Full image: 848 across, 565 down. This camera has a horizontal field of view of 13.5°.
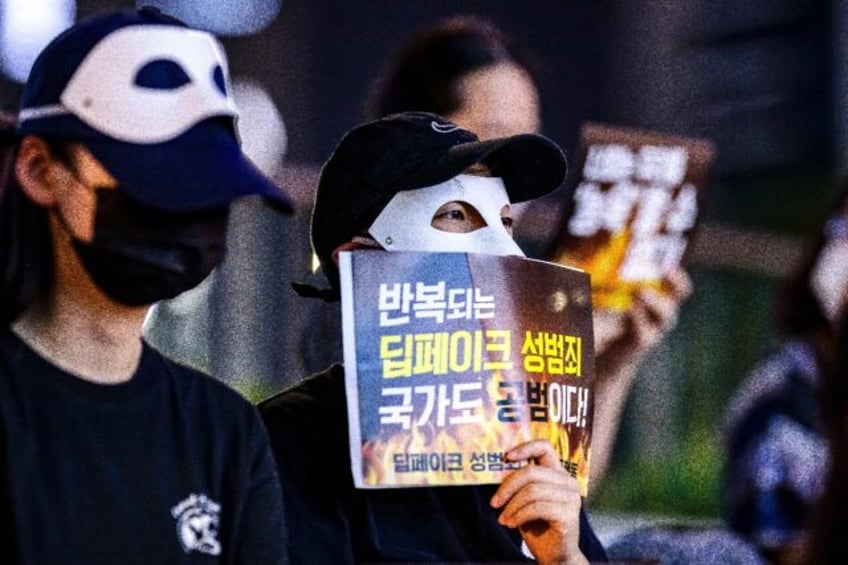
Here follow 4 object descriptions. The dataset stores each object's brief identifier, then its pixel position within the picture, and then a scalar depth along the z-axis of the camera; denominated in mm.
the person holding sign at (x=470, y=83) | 6371
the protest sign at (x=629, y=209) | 6641
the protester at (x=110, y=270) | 3652
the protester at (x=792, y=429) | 8102
